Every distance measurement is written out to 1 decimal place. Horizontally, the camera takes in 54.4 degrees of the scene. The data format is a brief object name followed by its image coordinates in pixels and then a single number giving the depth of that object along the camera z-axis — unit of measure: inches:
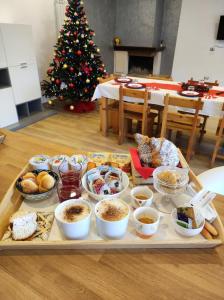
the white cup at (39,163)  41.1
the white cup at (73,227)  28.5
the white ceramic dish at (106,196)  34.5
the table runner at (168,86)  105.7
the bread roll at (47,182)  35.8
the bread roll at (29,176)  37.8
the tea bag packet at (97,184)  35.3
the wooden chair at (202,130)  119.3
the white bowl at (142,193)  33.7
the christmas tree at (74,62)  146.8
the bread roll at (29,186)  35.6
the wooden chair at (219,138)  92.1
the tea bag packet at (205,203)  31.9
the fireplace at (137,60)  225.8
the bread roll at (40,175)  37.2
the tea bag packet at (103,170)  39.3
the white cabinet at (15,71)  127.9
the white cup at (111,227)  28.7
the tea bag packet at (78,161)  39.8
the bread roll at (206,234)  29.9
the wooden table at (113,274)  24.8
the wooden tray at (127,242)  29.0
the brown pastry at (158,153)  39.4
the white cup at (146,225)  29.4
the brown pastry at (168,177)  35.6
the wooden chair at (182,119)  89.6
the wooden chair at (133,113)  101.7
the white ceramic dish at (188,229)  29.8
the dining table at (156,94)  92.3
